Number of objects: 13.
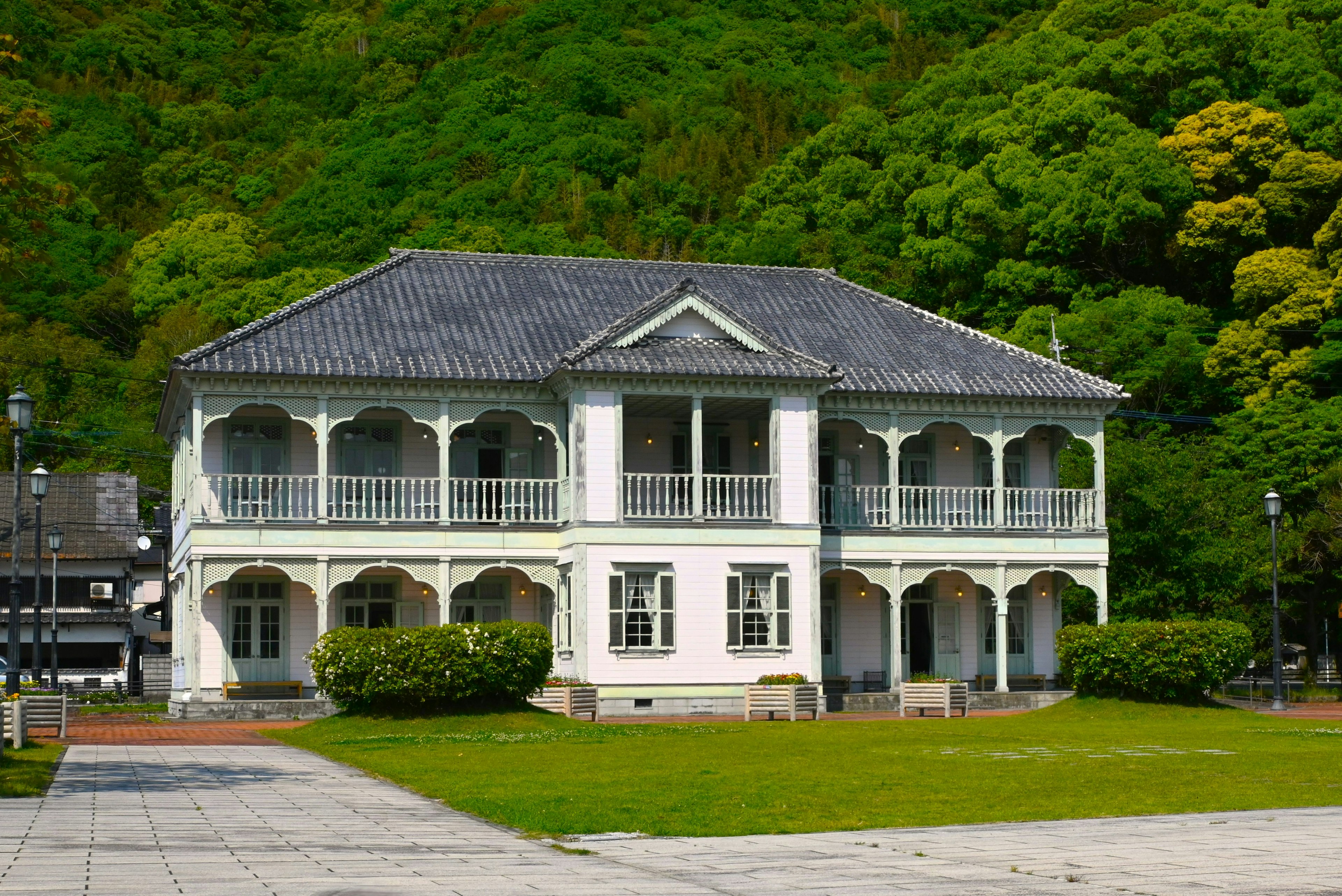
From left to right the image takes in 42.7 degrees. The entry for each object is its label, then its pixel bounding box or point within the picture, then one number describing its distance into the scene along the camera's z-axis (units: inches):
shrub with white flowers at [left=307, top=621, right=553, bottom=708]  1144.2
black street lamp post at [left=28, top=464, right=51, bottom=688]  1246.9
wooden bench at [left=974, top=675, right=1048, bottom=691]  1569.9
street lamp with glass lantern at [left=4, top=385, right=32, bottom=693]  1019.3
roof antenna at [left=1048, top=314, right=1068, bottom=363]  1691.7
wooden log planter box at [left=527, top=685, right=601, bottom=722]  1283.2
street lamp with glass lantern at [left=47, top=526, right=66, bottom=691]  1665.8
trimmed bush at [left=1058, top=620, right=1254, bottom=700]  1347.2
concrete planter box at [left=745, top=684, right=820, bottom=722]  1321.4
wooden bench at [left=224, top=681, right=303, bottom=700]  1400.1
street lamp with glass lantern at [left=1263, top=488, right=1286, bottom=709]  1430.9
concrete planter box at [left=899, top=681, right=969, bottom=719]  1363.2
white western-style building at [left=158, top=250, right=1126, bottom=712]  1379.2
